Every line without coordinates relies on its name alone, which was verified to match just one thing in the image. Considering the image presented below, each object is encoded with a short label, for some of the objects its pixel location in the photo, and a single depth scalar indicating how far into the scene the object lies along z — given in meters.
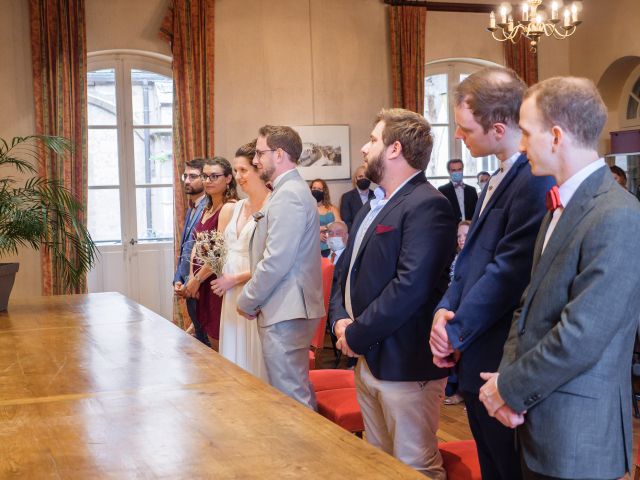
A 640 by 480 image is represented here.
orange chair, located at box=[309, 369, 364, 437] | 3.38
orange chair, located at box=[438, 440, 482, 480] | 2.71
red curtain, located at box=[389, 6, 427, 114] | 10.02
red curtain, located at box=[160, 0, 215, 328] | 9.10
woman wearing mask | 8.62
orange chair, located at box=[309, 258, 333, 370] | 4.53
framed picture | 9.82
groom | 3.74
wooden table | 1.57
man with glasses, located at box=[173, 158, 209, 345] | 5.27
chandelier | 7.23
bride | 4.33
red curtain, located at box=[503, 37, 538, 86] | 10.70
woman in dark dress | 4.98
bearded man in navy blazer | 2.79
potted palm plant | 4.06
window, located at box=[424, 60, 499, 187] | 10.64
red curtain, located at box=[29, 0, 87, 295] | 8.55
